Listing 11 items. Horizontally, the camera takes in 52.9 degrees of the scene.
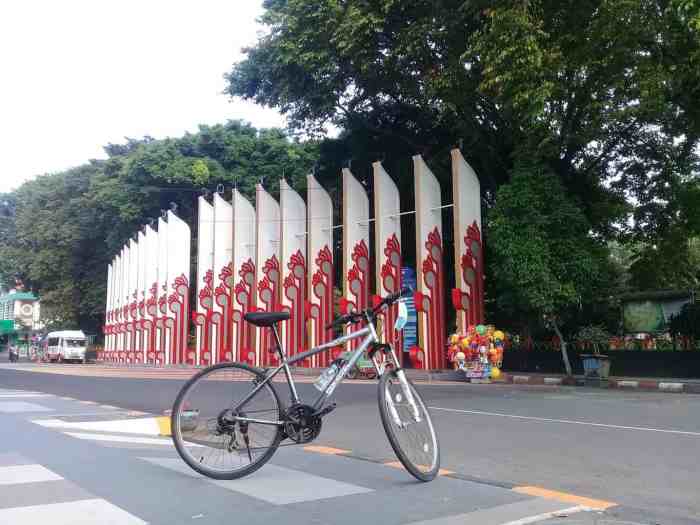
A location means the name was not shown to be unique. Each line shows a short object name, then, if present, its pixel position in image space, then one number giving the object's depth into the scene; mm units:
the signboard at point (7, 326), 88312
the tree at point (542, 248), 19406
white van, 48678
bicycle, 4957
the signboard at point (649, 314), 20859
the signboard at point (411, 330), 23531
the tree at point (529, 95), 16938
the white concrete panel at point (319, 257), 27156
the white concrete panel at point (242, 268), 32219
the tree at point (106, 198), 40656
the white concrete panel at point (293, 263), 28688
